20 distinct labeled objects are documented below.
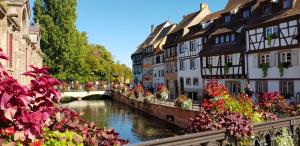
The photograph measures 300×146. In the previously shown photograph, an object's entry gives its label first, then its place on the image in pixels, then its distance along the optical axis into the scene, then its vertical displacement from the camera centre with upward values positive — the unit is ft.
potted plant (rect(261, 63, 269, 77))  60.11 +1.35
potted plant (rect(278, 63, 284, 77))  56.70 +1.23
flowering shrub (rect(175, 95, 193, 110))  53.05 -6.99
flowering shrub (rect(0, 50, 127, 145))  6.15 -1.04
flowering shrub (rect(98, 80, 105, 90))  131.11 -6.71
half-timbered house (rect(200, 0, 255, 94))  68.43 +8.12
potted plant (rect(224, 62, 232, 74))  70.16 +2.37
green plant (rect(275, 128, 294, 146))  13.14 -3.98
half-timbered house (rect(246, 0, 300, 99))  55.12 +6.99
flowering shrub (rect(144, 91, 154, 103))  75.65 -8.25
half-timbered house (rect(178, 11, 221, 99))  83.32 +6.92
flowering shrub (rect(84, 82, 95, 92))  121.27 -6.16
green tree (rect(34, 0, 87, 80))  105.57 +20.35
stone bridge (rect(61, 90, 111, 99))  119.06 -10.14
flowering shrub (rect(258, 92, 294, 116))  26.42 -3.76
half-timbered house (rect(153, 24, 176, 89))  115.88 +8.66
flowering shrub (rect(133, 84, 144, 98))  89.84 -6.82
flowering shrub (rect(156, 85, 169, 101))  70.88 -6.15
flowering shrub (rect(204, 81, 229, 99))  19.96 -1.64
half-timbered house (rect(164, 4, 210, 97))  97.73 +13.07
